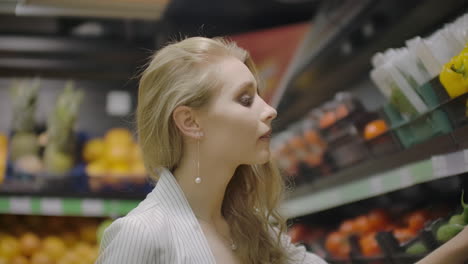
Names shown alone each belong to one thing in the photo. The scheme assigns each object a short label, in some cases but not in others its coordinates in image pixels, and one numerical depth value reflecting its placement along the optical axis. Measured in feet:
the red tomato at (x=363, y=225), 9.08
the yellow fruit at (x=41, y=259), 11.53
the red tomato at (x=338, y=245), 9.11
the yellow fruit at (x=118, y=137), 12.77
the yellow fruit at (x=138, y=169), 12.13
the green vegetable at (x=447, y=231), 5.64
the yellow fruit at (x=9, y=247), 11.46
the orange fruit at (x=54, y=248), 11.68
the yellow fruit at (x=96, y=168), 11.74
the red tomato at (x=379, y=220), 8.94
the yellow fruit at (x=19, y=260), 11.53
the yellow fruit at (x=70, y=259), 11.50
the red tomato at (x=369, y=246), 8.08
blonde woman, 5.34
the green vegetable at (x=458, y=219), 5.68
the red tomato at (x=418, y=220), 7.54
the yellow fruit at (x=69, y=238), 11.99
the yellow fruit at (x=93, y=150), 12.82
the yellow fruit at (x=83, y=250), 11.68
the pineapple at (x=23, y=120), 12.27
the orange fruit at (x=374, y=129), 7.79
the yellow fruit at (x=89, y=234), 12.07
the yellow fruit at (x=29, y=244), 11.69
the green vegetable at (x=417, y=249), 6.30
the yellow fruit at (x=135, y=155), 12.68
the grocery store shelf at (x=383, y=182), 5.63
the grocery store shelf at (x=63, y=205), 10.92
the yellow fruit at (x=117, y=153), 12.38
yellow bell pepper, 5.42
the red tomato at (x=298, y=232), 11.25
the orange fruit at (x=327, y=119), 9.37
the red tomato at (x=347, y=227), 9.47
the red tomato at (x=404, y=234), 7.26
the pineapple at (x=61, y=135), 12.01
